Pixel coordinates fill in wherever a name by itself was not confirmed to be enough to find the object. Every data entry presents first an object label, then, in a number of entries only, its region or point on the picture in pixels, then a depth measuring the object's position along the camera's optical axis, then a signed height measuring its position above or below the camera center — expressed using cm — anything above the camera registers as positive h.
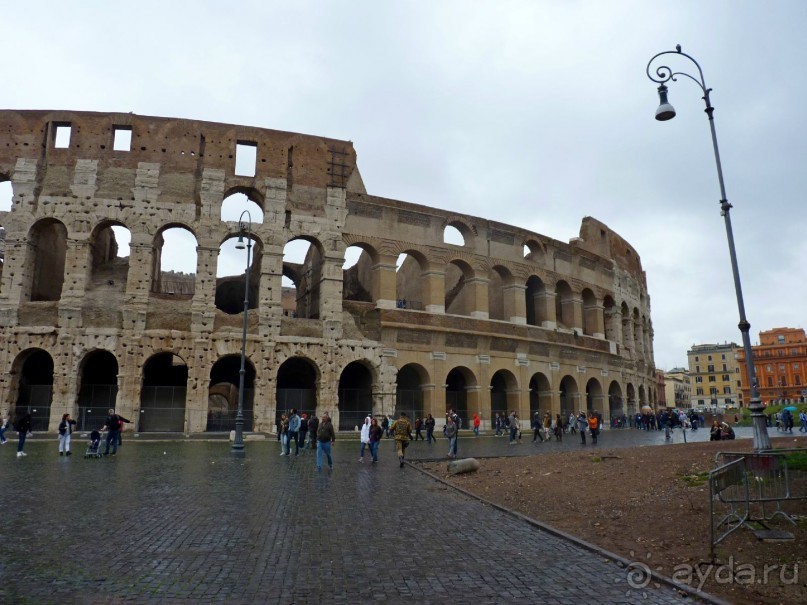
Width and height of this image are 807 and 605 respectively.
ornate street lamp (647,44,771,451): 872 +211
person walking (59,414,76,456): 1487 -85
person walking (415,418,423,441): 2437 -112
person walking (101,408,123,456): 1567 -72
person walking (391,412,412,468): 1394 -81
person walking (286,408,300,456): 1634 -76
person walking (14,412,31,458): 1502 -74
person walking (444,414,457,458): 1586 -94
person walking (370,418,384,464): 1487 -92
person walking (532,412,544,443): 2341 -99
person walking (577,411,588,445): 2195 -90
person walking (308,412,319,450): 1622 -69
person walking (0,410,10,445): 1816 -89
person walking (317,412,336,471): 1267 -83
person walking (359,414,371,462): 1539 -92
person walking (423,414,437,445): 2264 -106
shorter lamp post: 1580 -44
